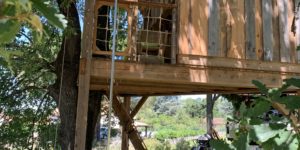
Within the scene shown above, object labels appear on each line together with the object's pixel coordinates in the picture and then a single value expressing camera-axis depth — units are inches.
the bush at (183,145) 642.8
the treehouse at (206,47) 186.7
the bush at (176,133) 1241.4
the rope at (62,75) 244.1
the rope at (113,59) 148.9
